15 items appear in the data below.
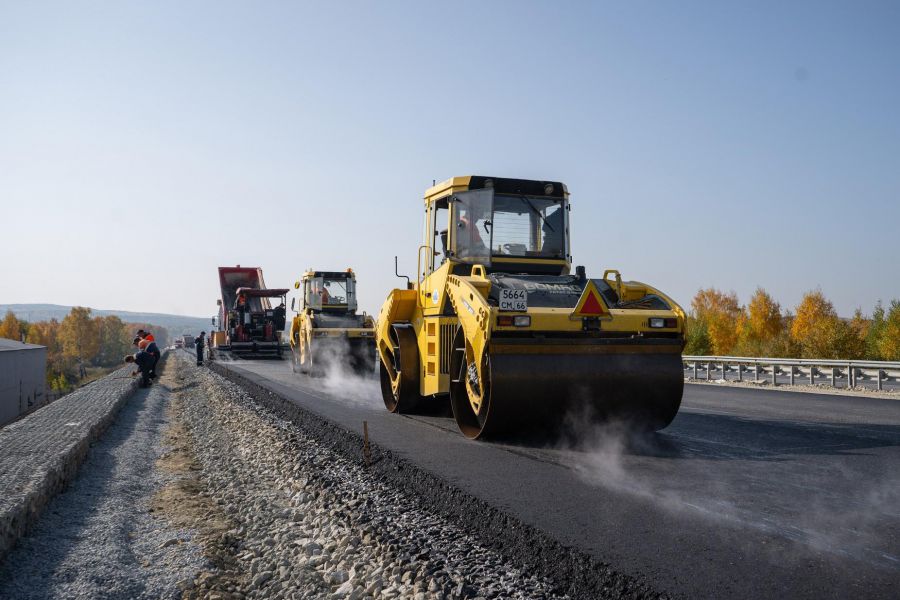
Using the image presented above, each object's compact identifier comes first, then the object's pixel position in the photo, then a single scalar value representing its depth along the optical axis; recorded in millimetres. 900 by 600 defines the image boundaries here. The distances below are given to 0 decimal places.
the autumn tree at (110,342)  147375
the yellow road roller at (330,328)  19906
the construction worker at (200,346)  33250
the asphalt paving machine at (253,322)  33594
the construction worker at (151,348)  21386
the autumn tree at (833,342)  44781
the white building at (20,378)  27172
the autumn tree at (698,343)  64125
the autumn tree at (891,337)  52594
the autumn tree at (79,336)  133375
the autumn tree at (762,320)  78688
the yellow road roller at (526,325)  7914
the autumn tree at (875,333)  56034
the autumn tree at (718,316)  80125
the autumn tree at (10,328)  126250
